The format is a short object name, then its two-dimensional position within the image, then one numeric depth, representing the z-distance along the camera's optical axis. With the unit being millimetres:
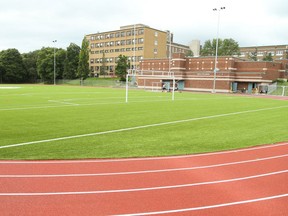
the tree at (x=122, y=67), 82438
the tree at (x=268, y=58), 94838
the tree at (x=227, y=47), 93375
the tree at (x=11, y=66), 89812
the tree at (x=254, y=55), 108956
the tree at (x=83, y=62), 88688
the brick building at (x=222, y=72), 59688
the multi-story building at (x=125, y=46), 91812
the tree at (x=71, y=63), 93938
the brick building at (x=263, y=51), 108500
